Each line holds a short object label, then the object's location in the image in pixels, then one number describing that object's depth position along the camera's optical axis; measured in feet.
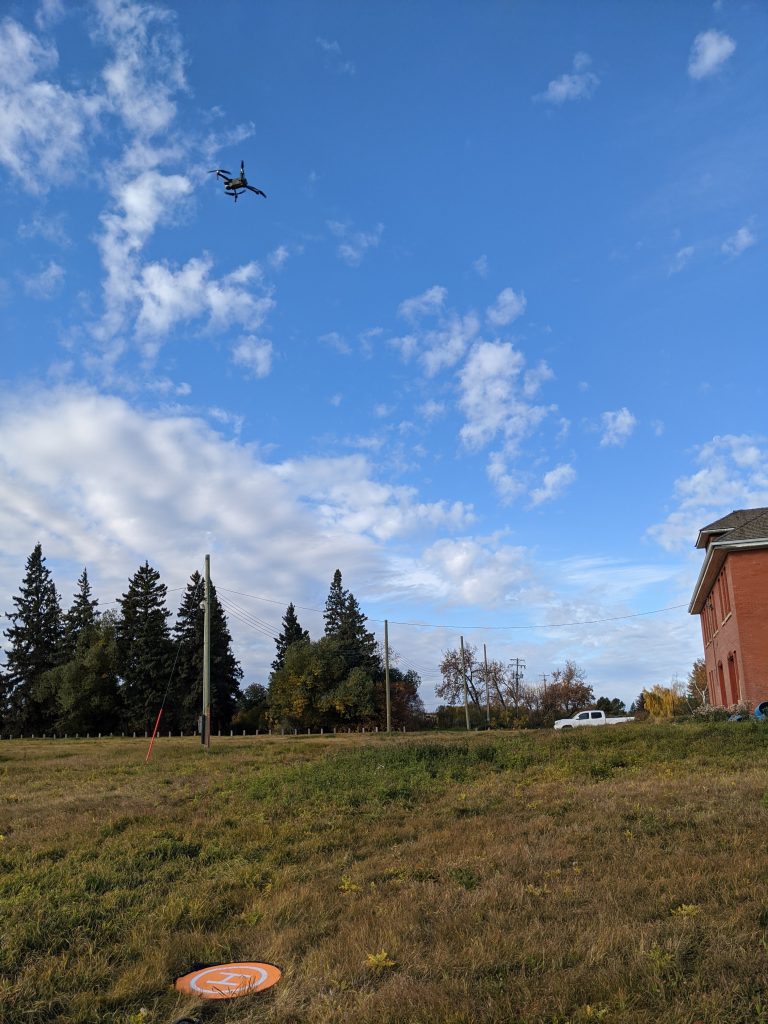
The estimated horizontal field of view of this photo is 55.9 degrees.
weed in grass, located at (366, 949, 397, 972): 16.10
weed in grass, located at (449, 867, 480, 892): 22.50
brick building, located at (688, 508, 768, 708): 90.12
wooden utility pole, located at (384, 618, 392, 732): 174.70
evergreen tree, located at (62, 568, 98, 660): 214.44
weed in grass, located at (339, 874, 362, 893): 23.04
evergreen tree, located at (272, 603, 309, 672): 247.50
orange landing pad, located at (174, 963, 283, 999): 15.57
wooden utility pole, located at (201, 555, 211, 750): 92.10
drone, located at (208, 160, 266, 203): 41.06
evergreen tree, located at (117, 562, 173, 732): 198.08
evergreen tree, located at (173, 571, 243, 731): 203.92
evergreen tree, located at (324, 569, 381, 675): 217.77
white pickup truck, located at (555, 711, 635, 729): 154.10
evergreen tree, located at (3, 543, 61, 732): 205.46
